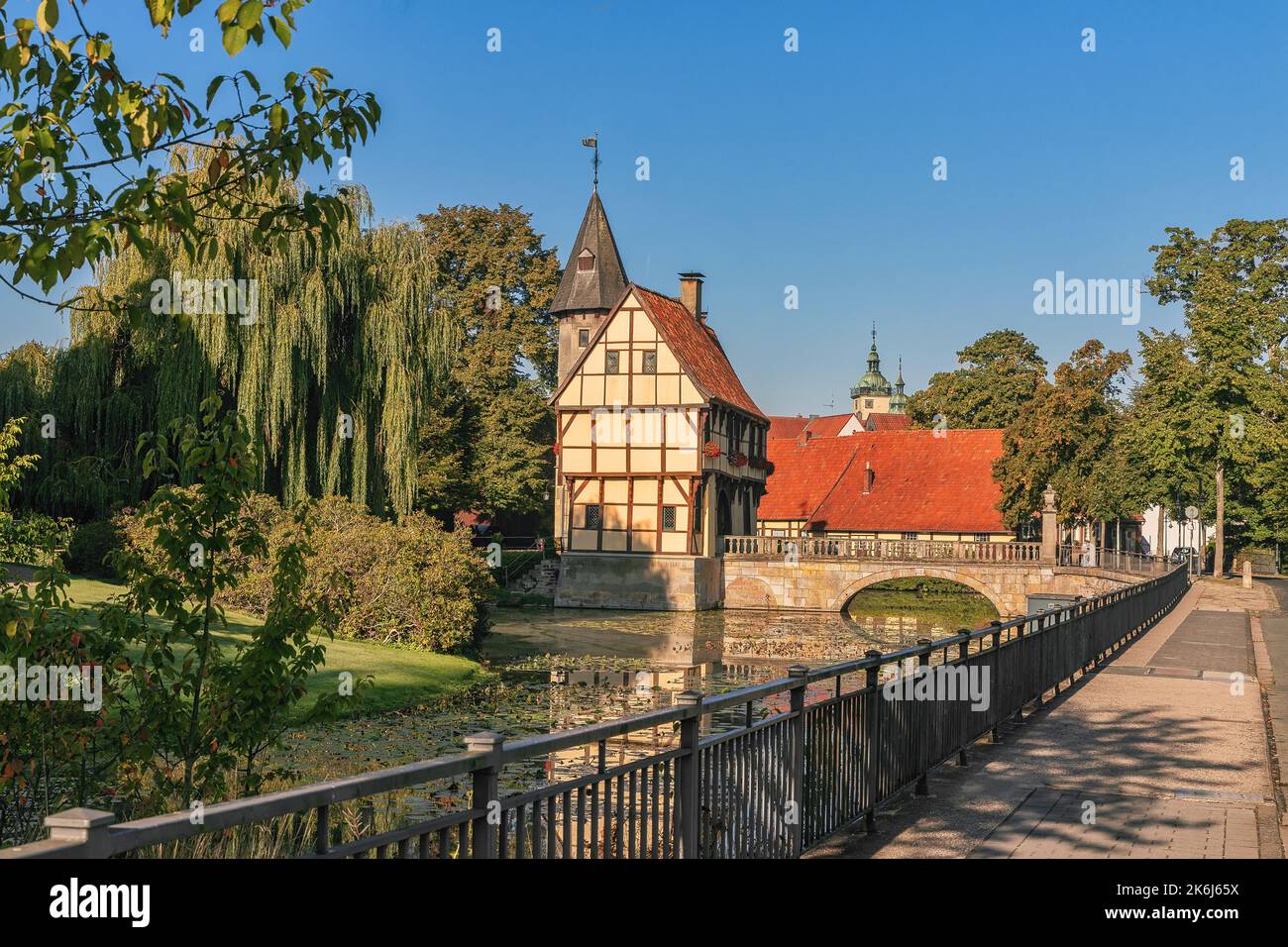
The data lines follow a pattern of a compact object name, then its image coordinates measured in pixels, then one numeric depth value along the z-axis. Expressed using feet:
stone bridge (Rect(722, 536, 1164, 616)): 153.58
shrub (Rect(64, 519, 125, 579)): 83.46
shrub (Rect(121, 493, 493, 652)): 79.66
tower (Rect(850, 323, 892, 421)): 584.40
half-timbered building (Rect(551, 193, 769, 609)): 154.61
